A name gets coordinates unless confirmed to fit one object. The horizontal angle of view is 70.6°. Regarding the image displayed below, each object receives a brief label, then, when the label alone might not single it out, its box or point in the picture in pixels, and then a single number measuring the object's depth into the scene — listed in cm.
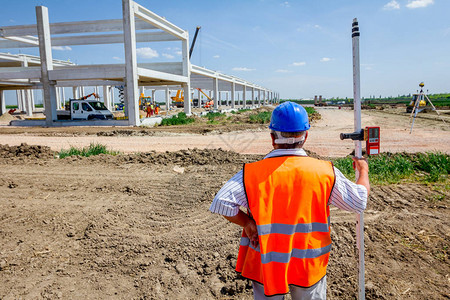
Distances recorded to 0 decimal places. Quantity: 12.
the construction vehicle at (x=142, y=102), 4112
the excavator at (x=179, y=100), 5966
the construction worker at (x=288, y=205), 176
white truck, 2405
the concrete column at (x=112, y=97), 4662
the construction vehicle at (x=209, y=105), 5131
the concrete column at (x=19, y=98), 4103
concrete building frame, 2161
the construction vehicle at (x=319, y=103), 7132
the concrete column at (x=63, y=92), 4864
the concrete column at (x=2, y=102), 3341
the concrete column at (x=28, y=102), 3559
